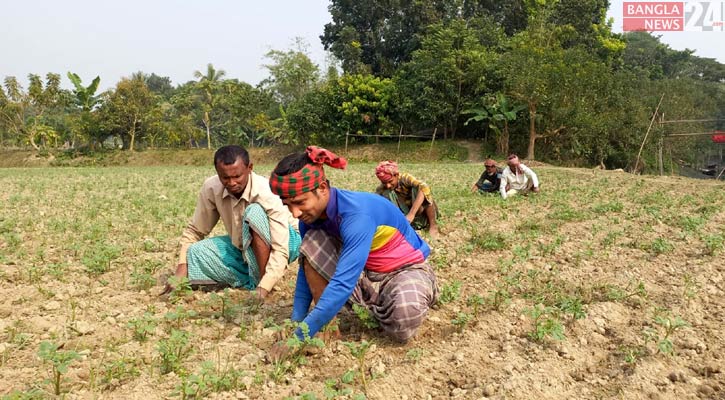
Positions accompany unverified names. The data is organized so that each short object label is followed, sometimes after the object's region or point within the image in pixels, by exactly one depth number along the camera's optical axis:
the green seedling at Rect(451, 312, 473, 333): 2.98
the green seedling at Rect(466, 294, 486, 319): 3.23
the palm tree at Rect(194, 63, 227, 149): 29.69
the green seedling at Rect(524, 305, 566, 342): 2.75
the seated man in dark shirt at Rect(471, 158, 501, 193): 8.45
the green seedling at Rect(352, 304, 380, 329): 2.83
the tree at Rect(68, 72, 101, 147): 27.42
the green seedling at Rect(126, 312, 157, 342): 2.77
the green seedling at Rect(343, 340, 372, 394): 2.40
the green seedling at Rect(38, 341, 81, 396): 2.12
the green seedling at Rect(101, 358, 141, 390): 2.38
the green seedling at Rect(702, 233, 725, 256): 4.43
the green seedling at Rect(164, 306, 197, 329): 2.79
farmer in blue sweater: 2.49
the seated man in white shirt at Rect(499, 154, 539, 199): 8.06
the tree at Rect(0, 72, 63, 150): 28.03
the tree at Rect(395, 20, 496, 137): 22.47
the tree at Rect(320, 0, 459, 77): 27.98
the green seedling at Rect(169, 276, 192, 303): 3.20
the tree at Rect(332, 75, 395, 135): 24.59
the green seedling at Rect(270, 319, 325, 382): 2.32
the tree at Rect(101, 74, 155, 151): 28.05
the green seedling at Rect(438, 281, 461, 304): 3.39
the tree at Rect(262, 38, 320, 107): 32.66
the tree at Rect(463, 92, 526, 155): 21.23
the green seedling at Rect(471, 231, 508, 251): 4.93
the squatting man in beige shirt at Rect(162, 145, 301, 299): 3.47
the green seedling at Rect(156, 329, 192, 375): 2.48
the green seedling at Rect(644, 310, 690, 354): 2.50
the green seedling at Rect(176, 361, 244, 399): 2.17
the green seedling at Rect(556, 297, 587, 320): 3.03
